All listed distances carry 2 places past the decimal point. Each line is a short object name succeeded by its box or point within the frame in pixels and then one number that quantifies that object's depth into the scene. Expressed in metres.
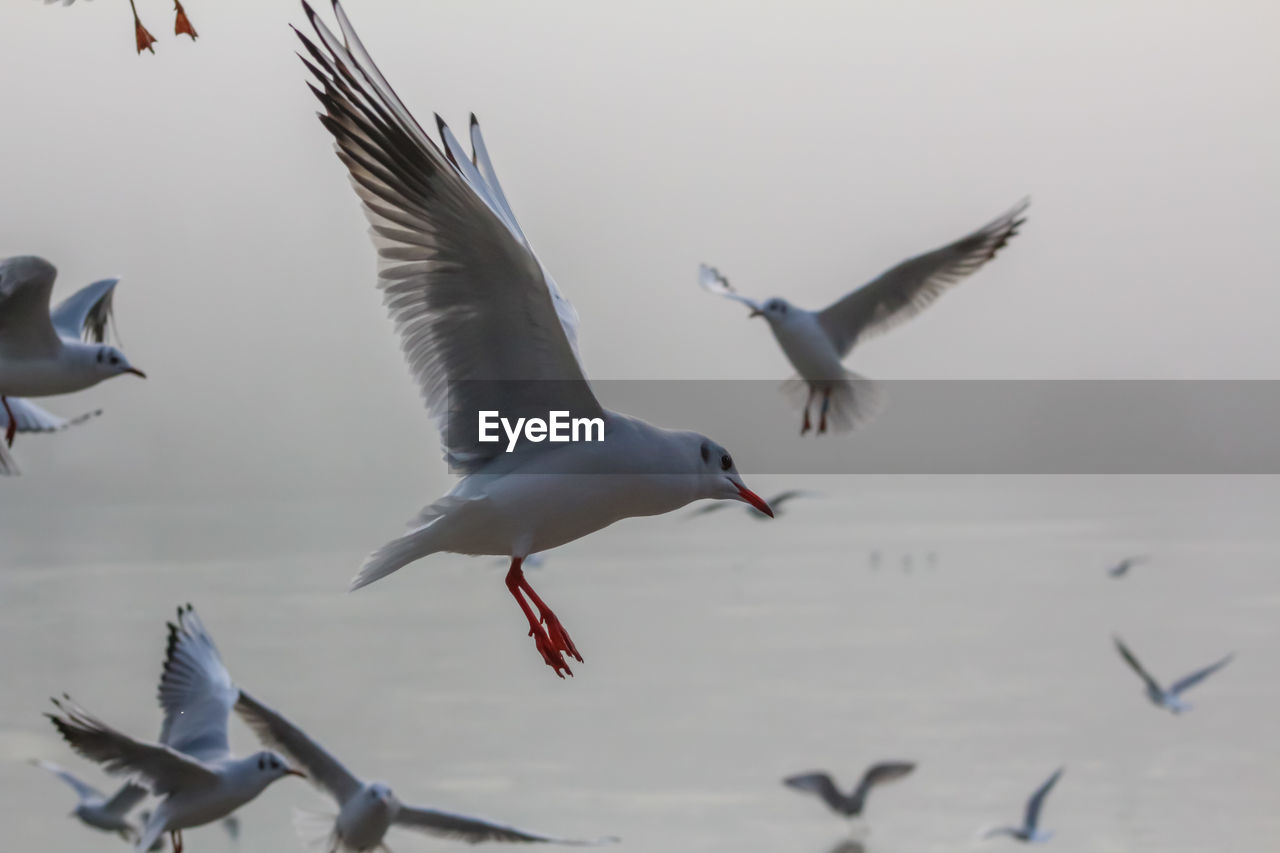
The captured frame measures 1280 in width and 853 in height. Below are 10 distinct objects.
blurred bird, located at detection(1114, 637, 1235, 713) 14.55
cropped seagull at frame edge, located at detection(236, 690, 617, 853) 9.04
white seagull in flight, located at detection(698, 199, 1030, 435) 10.98
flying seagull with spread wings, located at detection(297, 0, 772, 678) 3.87
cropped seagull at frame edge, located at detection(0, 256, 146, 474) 7.66
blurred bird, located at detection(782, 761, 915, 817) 13.81
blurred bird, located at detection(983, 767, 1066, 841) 14.27
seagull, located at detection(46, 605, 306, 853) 8.43
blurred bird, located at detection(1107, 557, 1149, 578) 16.84
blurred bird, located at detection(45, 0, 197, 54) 5.43
